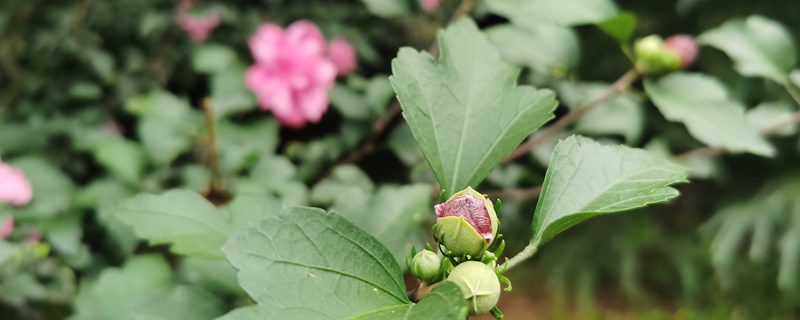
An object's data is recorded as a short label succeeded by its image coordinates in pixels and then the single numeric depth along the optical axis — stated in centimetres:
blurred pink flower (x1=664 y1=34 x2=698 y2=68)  50
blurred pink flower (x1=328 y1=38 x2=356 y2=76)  76
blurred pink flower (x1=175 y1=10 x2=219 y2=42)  75
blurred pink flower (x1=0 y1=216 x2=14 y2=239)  49
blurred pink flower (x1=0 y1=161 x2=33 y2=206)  50
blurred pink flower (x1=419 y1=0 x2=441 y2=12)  75
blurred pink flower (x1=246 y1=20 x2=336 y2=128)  65
